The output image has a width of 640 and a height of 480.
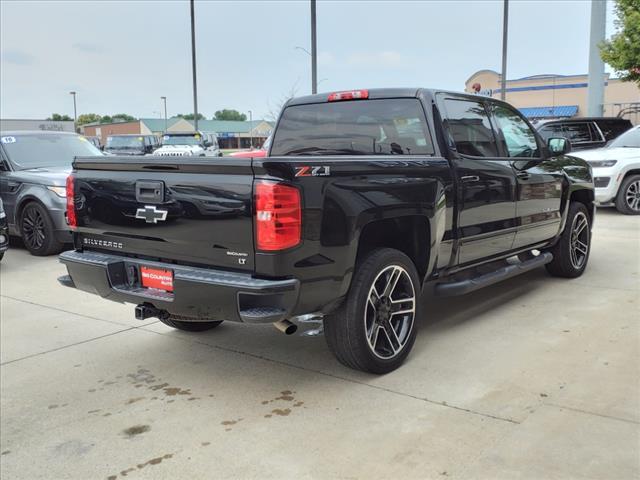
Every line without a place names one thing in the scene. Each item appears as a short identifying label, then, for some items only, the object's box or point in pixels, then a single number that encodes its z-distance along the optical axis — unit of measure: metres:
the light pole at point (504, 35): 19.73
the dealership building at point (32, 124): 39.75
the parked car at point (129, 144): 23.94
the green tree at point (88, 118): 133.09
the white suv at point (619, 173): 11.12
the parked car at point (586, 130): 13.66
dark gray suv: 8.50
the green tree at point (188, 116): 124.76
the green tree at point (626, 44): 14.07
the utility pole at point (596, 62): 16.41
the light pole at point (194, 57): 27.77
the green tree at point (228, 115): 145.02
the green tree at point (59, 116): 120.68
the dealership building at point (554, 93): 36.72
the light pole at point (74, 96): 81.56
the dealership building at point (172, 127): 86.56
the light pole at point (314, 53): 18.09
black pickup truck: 3.35
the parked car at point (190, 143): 23.79
